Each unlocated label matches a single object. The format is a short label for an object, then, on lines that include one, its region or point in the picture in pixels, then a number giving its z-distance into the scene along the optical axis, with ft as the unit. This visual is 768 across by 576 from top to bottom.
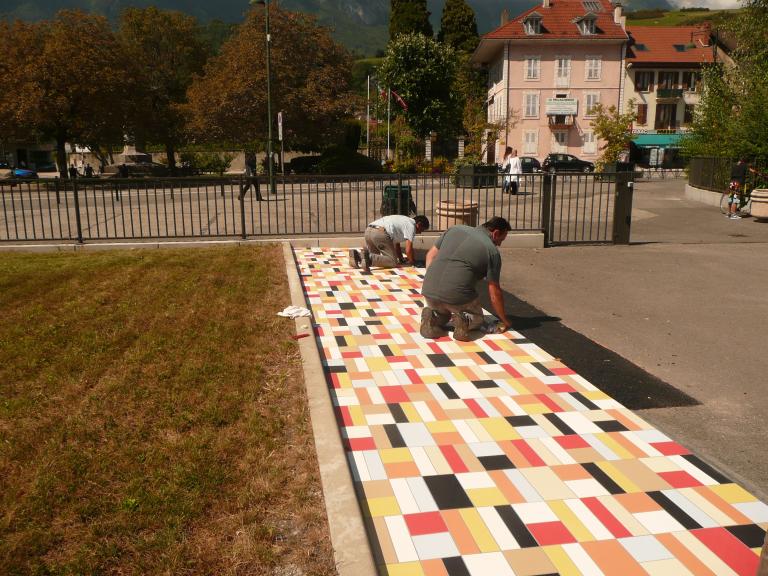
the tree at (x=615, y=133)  125.80
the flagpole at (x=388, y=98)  176.03
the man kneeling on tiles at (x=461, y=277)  21.72
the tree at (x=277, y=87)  138.51
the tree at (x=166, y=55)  165.27
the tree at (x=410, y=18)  202.90
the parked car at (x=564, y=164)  149.07
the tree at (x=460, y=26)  219.20
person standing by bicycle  63.84
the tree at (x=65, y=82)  123.75
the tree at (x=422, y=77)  175.01
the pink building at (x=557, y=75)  174.19
